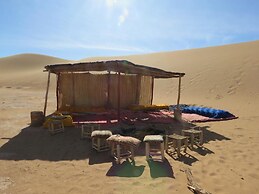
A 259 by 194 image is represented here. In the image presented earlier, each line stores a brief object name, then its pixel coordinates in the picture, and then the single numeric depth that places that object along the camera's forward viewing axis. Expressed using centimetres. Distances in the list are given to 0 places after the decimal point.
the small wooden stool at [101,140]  446
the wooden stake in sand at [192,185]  296
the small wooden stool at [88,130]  536
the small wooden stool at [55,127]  571
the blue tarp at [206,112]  871
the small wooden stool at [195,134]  505
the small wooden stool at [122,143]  400
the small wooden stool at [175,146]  440
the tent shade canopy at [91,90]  911
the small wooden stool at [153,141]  408
